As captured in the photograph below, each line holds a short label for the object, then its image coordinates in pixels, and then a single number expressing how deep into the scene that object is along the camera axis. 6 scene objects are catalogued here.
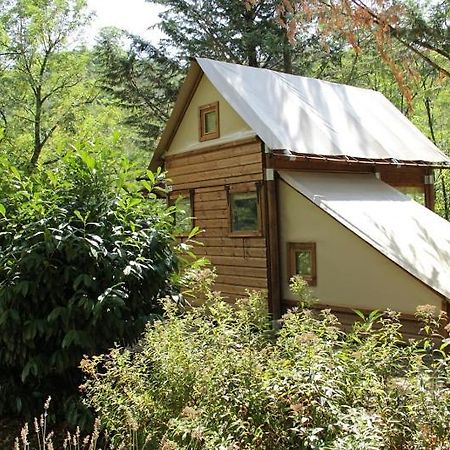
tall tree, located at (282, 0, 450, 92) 4.97
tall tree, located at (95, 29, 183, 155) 16.89
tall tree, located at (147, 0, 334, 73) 16.42
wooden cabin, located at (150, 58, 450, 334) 6.75
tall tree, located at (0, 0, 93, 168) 14.85
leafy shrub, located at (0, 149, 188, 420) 3.94
